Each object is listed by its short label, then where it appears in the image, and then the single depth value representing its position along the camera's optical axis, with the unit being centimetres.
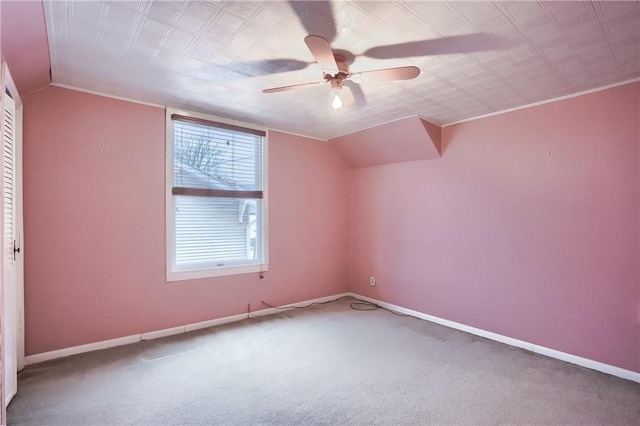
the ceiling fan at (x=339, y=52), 175
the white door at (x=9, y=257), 214
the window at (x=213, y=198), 348
